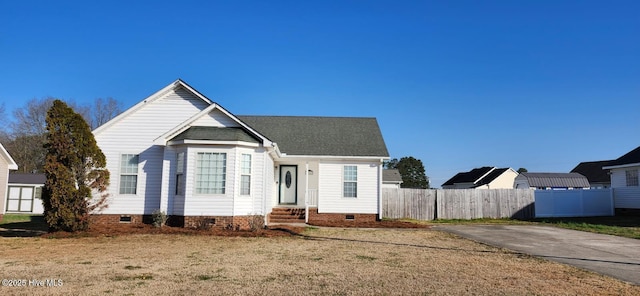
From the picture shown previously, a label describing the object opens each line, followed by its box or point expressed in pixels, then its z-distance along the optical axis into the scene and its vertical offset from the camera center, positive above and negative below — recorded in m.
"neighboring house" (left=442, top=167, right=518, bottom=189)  49.06 +2.36
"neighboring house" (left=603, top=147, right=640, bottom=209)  25.42 +1.28
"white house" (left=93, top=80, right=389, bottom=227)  15.52 +1.06
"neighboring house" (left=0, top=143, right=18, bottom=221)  22.08 +1.22
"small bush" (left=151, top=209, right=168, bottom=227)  15.81 -0.94
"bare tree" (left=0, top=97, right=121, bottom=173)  41.81 +5.17
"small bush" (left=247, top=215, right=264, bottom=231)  15.75 -1.03
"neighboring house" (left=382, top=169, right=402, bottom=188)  45.25 +2.19
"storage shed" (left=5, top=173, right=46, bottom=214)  30.91 -0.29
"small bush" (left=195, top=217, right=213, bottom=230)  15.40 -1.06
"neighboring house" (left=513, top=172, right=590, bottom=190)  46.62 +2.02
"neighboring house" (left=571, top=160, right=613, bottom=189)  46.91 +3.20
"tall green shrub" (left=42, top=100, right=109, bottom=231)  14.16 +0.74
